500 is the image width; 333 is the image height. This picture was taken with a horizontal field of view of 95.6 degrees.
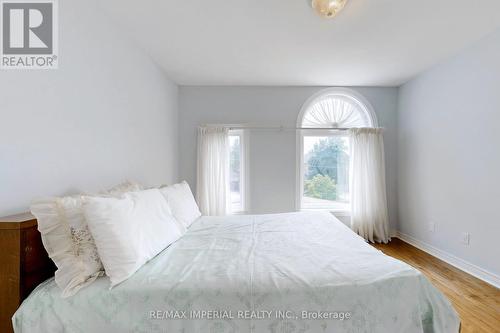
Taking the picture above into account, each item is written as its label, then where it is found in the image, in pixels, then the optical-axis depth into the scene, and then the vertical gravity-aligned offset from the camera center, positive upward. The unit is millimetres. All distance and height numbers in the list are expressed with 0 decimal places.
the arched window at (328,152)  3662 +233
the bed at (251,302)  999 -610
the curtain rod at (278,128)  3488 +609
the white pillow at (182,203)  1888 -312
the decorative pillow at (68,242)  1041 -352
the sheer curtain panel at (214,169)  3402 -22
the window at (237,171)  3578 -58
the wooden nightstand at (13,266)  993 -429
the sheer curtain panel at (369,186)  3396 -299
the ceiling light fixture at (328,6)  1694 +1224
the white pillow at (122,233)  1080 -334
